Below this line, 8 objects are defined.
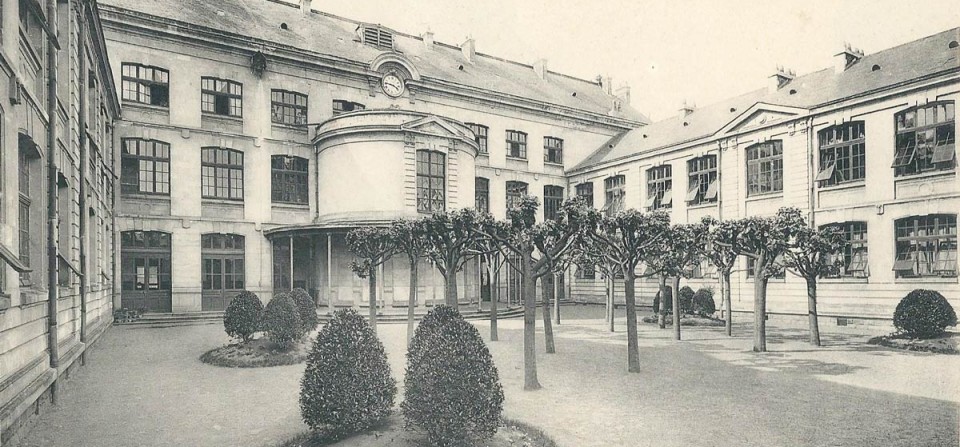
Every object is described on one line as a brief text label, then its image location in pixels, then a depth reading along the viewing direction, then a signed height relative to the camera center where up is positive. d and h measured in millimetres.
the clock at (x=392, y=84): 29656 +7695
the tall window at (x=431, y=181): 26141 +2437
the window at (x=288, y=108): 26828 +5960
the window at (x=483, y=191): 33250 +2494
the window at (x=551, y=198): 35469 +2203
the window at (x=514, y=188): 33988 +2716
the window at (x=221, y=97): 25250 +6113
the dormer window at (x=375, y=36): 31797 +10904
